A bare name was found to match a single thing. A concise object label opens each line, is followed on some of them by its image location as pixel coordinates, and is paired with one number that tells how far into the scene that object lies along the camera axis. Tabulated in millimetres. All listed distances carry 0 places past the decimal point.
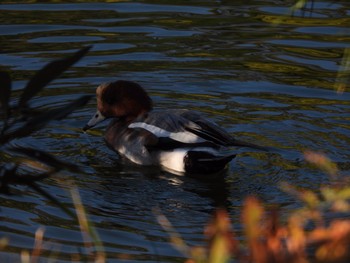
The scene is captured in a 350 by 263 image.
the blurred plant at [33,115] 5906
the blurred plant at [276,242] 4766
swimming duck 13898
